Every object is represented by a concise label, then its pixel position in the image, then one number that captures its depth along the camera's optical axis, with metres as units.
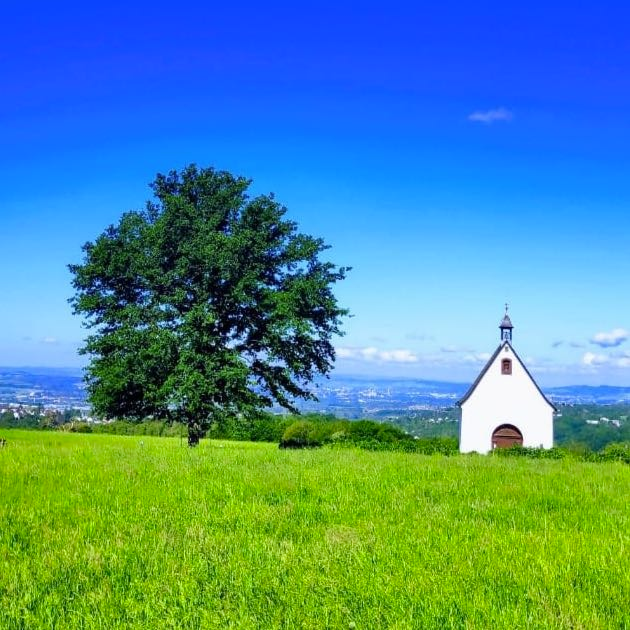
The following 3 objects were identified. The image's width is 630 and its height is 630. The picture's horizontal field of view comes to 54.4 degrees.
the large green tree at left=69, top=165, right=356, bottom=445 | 26.66
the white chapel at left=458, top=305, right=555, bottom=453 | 49.56
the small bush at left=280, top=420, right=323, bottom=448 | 65.19
